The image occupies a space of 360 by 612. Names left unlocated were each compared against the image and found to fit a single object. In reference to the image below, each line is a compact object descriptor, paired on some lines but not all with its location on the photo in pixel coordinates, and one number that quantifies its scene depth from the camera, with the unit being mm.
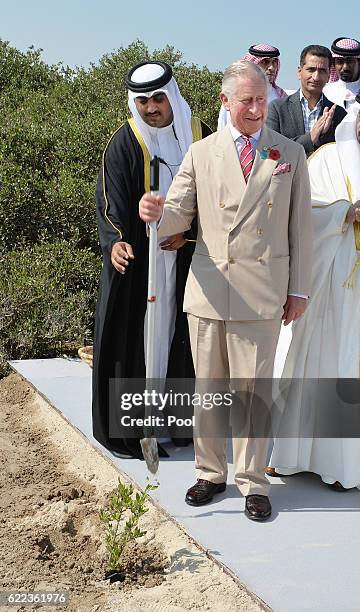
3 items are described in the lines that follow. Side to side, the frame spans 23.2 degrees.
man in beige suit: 3867
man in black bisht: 4551
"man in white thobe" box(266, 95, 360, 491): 4277
